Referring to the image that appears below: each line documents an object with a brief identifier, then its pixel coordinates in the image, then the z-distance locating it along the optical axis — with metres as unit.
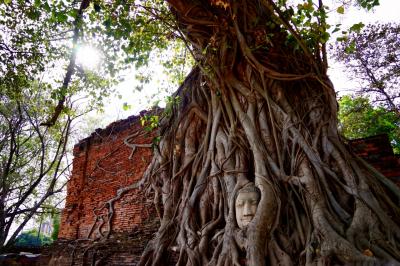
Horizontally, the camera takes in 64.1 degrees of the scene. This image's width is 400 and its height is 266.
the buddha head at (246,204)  2.88
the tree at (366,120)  8.77
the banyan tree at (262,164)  2.54
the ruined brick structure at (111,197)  4.29
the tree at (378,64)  8.27
